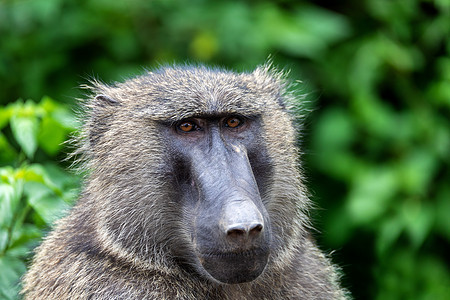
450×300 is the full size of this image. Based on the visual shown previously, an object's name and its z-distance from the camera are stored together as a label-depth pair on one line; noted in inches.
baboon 242.4
